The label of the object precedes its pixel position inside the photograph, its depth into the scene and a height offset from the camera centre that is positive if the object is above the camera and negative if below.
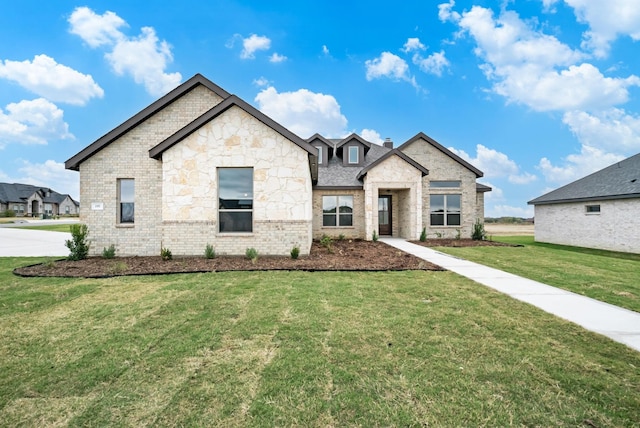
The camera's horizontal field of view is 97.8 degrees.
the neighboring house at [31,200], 59.50 +5.29
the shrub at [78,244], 10.17 -0.78
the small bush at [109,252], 10.51 -1.15
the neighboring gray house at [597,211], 13.80 +0.33
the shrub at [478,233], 17.19 -0.92
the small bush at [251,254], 9.54 -1.15
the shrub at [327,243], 11.76 -1.06
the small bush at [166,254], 9.67 -1.13
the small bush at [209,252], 9.61 -1.08
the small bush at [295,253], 9.75 -1.16
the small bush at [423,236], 16.17 -1.01
